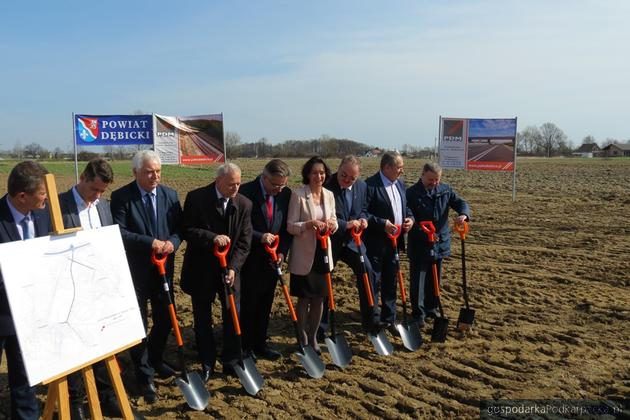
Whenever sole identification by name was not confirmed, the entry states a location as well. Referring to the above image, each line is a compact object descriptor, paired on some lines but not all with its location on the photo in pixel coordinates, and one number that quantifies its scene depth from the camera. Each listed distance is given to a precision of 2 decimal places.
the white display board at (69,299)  2.65
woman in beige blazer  4.46
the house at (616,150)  99.25
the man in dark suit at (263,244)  4.33
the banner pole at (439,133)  14.93
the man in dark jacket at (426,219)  5.51
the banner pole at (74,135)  9.92
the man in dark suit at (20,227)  2.95
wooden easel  2.88
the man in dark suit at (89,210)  3.52
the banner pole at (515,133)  14.60
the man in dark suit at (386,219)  5.14
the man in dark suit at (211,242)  4.00
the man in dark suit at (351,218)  4.88
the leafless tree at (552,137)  106.06
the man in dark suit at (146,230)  3.78
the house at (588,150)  98.15
